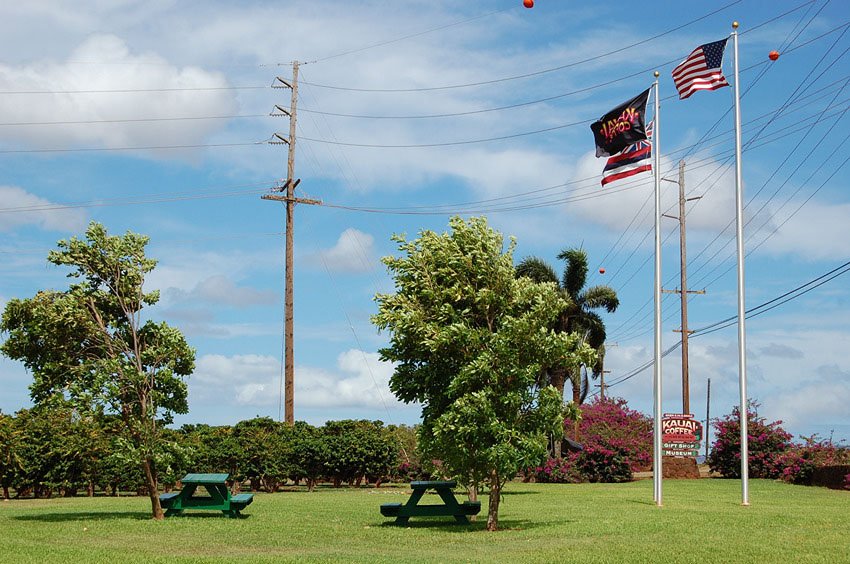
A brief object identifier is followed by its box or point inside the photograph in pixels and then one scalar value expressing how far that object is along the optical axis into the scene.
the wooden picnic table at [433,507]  20.06
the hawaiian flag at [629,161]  26.30
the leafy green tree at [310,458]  35.38
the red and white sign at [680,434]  42.69
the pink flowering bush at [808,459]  37.47
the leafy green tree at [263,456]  33.78
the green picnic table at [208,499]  21.52
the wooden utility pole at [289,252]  38.62
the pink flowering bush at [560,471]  39.38
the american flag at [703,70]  25.81
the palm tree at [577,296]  43.06
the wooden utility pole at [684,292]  45.75
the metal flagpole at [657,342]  25.20
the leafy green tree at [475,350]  18.17
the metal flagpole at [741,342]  24.47
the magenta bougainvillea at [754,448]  41.28
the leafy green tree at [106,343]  20.45
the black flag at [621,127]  26.48
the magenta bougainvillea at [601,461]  39.41
